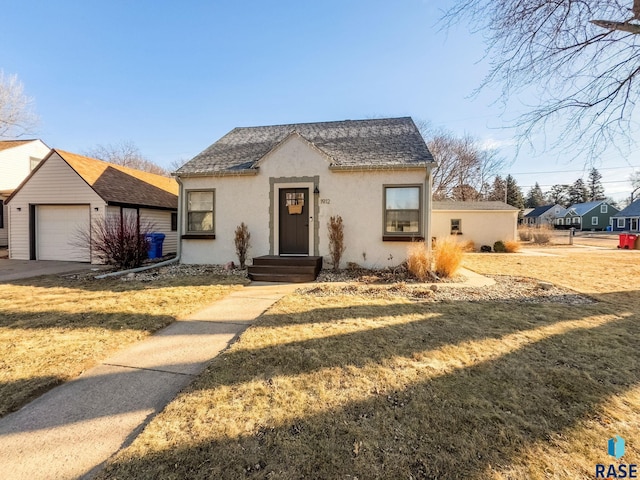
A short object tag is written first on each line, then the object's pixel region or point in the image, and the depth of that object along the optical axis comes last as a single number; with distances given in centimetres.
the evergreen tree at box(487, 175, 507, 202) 3541
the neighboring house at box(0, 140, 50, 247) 1539
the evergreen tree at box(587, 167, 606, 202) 6556
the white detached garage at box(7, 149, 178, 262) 1130
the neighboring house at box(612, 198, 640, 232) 3984
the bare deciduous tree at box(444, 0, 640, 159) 593
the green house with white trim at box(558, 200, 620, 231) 5019
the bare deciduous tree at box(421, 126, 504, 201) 2731
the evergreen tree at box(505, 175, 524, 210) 4462
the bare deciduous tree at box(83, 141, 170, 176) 3400
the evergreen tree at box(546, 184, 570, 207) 6769
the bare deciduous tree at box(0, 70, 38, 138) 1930
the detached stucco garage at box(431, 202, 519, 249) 1895
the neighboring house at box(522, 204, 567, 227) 5515
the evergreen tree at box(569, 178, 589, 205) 6576
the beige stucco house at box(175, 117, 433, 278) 859
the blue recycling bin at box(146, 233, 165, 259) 1181
